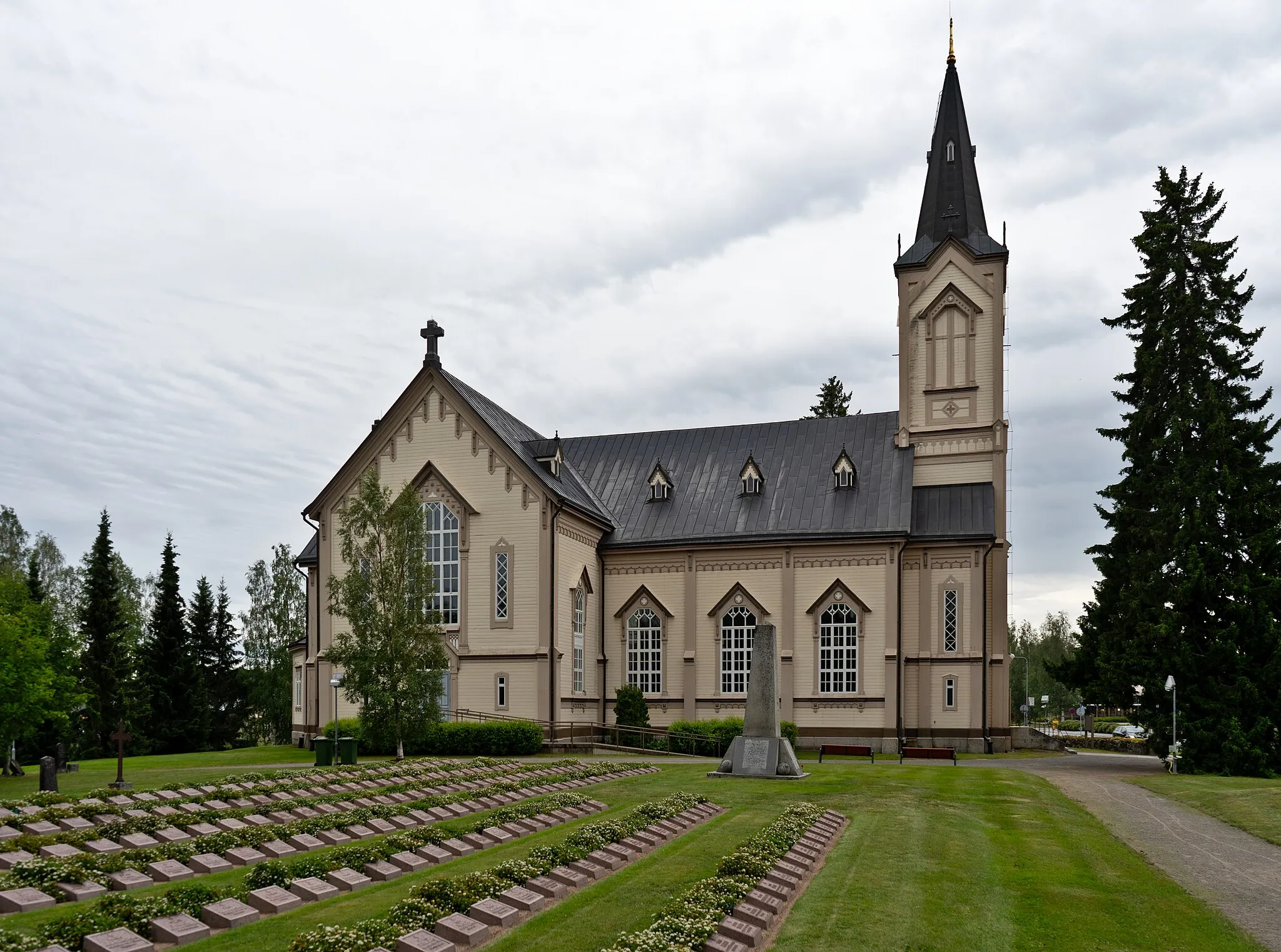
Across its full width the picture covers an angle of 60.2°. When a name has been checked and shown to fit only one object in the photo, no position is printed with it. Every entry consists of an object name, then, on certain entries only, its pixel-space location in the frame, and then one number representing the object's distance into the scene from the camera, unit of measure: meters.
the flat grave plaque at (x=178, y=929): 9.52
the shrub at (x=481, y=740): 33.81
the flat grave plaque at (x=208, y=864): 12.49
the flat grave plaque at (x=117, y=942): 8.81
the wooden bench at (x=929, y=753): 33.53
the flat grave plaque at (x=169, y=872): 11.96
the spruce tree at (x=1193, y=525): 31.80
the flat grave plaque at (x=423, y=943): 9.08
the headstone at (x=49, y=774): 19.55
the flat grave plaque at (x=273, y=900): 10.68
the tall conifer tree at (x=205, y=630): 61.84
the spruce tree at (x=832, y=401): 71.12
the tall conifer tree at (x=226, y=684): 61.34
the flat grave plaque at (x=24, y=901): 10.37
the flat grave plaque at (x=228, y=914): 10.09
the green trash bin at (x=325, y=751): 27.67
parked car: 62.97
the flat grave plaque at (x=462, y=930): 9.77
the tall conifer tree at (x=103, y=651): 52.00
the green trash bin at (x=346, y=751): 27.80
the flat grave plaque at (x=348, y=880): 11.85
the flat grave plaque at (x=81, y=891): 10.91
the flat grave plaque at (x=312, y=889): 11.26
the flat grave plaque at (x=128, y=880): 11.50
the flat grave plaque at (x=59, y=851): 12.39
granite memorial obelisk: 25.30
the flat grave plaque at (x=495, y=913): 10.41
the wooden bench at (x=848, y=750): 33.31
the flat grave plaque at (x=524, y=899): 11.10
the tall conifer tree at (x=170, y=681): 54.75
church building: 38.69
